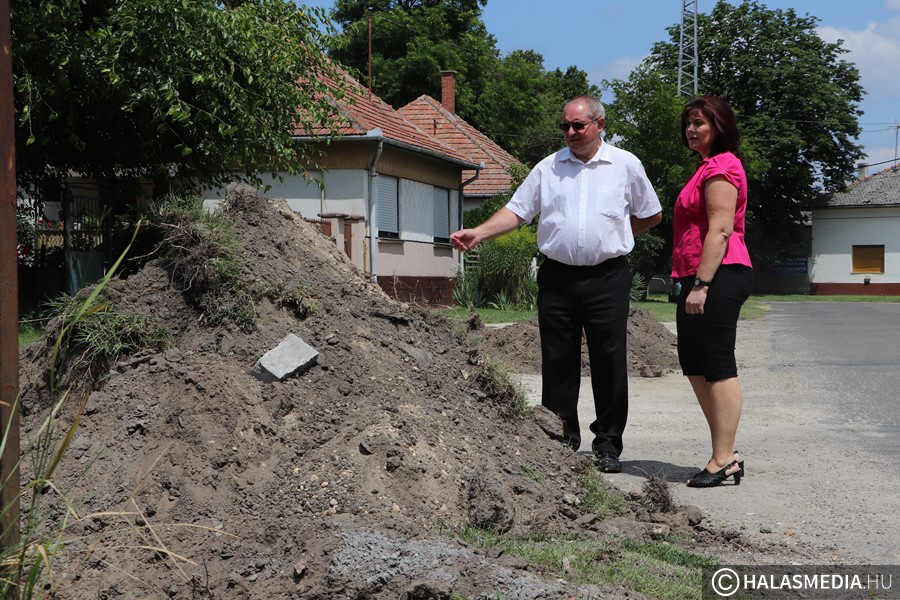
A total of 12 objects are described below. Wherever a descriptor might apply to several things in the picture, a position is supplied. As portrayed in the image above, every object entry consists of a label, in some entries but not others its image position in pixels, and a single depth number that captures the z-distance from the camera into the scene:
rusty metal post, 2.53
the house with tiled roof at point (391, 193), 21.22
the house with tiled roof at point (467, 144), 32.81
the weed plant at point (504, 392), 5.25
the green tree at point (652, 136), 38.12
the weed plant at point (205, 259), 5.11
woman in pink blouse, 5.16
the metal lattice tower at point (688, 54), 47.98
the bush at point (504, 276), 23.67
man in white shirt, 5.44
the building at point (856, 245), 56.41
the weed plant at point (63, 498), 2.53
